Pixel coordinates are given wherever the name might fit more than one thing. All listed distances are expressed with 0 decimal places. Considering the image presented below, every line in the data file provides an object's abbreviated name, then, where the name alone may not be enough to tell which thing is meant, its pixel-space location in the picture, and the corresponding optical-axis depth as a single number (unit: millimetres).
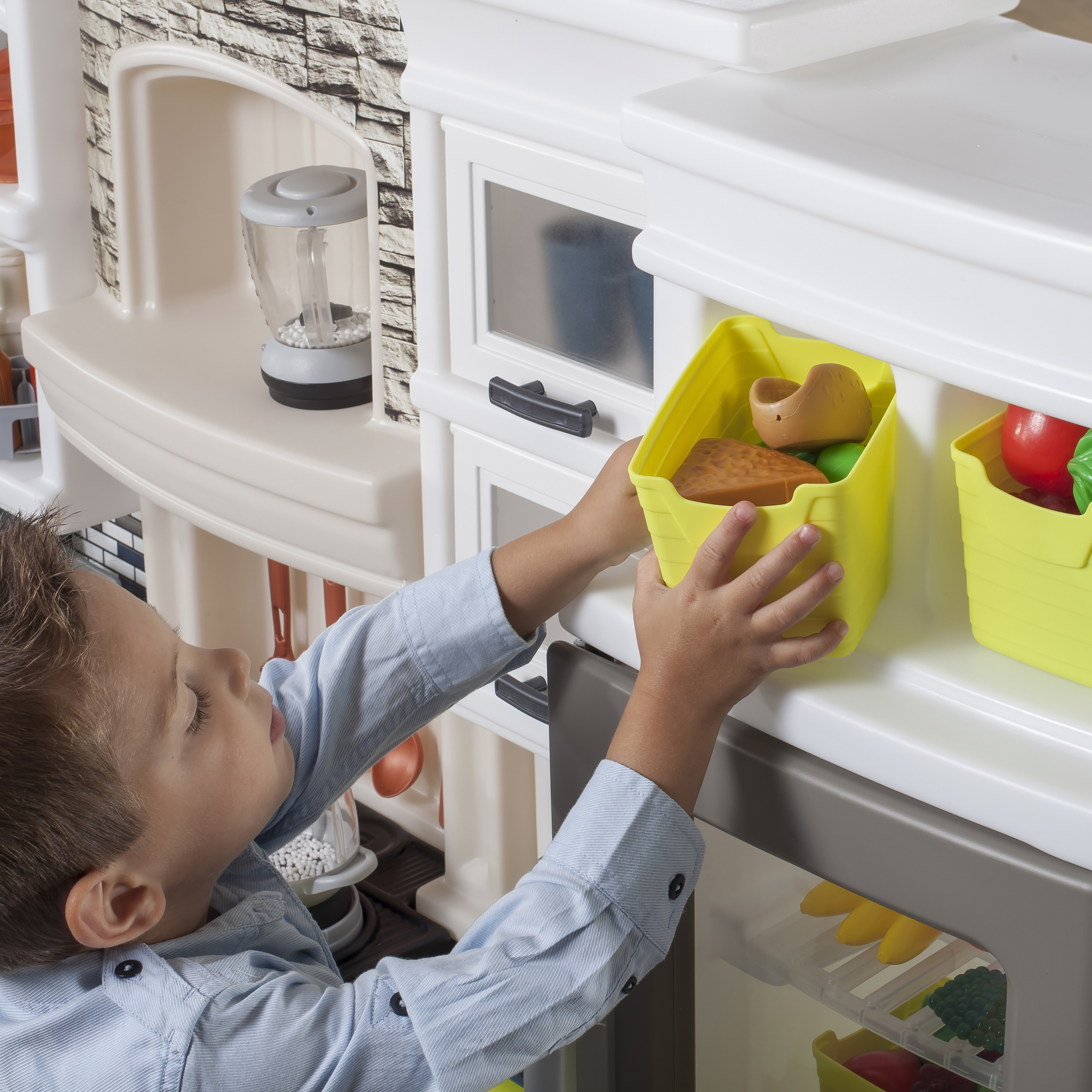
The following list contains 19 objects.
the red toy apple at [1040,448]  2066
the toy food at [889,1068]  2285
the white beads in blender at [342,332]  2787
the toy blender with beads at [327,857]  2874
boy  2159
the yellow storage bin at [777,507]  2087
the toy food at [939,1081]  2259
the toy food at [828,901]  2253
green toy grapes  2187
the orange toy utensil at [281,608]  3073
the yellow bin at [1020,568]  2055
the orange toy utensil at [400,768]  3012
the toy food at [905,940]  2218
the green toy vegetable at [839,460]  2117
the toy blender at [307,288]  2709
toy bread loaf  2106
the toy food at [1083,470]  2048
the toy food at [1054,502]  2081
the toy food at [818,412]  2107
